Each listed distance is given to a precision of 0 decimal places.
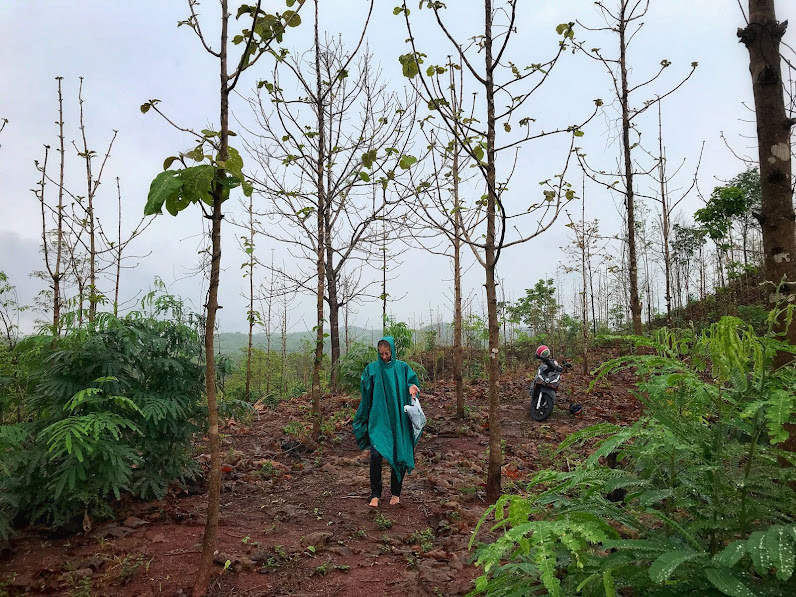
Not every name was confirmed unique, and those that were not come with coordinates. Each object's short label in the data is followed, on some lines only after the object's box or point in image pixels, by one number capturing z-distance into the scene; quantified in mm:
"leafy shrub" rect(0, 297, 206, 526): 3656
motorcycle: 8844
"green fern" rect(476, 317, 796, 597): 1276
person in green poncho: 4938
